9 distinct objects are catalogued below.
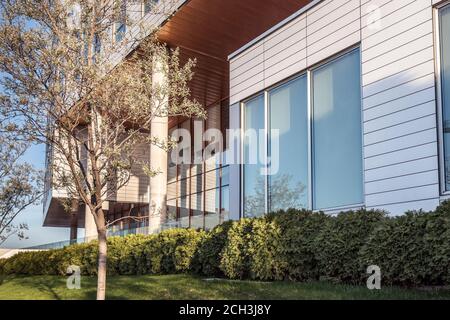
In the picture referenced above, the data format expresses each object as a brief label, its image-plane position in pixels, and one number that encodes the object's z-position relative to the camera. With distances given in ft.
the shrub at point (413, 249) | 22.75
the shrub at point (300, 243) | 29.76
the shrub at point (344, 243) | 27.20
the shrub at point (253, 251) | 31.71
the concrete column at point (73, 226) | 125.43
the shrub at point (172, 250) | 41.01
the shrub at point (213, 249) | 36.76
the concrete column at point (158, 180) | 58.23
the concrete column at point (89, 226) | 84.12
